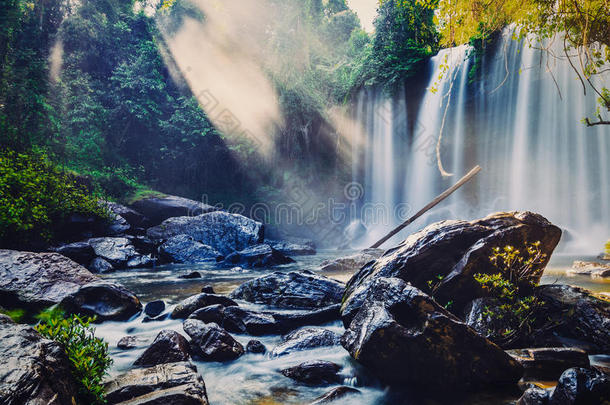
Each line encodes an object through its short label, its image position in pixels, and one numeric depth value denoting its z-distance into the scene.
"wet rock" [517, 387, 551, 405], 2.10
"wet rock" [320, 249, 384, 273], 9.67
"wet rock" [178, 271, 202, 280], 8.61
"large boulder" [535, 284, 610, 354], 3.37
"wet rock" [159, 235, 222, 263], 11.88
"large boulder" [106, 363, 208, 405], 2.18
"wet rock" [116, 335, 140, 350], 3.94
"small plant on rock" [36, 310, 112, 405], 2.07
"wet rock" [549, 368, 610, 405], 1.93
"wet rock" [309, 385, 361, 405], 2.66
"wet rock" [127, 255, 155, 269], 10.49
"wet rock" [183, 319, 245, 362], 3.50
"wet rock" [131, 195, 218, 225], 15.66
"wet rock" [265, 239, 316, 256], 15.70
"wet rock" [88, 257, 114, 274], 9.32
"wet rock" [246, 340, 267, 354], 3.74
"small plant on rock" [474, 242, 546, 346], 3.38
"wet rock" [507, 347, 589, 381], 2.76
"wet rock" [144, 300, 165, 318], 5.17
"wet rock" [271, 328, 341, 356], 3.72
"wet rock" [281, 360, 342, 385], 3.01
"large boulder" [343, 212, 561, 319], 3.98
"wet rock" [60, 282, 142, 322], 4.83
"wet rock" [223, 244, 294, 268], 11.20
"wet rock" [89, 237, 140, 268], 10.24
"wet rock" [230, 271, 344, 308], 5.38
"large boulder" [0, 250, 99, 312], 4.91
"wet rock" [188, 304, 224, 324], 4.52
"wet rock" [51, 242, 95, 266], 9.30
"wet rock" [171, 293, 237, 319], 5.03
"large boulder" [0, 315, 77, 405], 1.67
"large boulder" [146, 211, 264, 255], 13.77
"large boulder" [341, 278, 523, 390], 2.65
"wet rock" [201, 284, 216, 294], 6.12
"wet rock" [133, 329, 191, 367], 3.24
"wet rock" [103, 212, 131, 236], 12.27
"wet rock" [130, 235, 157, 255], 12.30
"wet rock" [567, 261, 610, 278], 7.11
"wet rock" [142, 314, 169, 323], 4.93
